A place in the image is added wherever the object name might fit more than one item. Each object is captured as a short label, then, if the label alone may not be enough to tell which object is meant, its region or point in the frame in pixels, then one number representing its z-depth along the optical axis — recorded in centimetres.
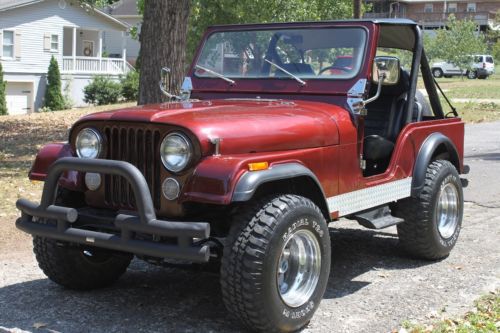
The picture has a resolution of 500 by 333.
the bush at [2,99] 2742
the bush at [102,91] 2998
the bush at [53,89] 3112
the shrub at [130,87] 2966
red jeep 384
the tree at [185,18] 948
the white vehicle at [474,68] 4959
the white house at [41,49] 3222
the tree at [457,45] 4884
